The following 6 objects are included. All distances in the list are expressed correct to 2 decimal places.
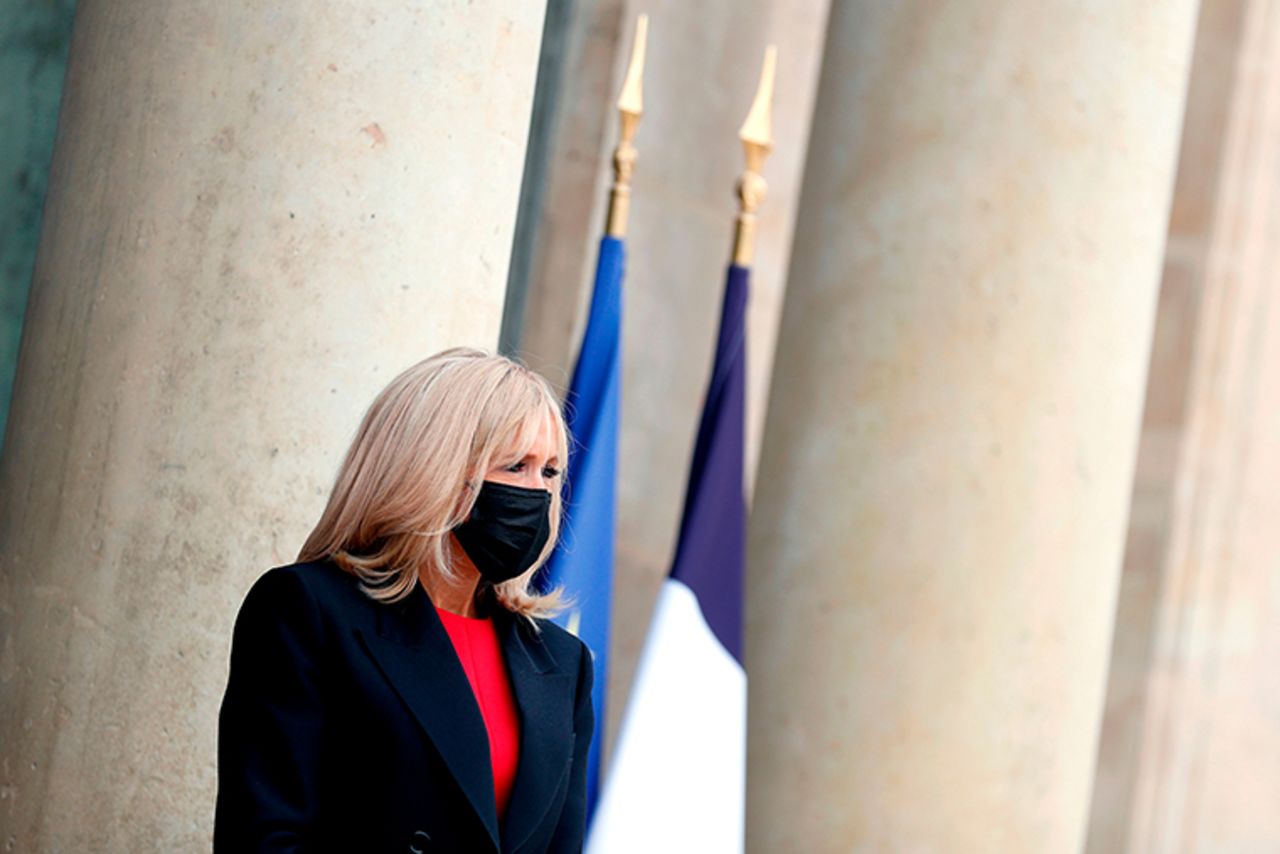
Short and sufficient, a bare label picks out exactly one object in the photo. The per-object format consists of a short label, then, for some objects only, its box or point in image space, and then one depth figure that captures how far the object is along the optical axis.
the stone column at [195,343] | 5.81
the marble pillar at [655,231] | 11.43
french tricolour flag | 7.57
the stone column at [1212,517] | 11.79
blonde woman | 4.41
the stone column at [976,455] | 7.99
